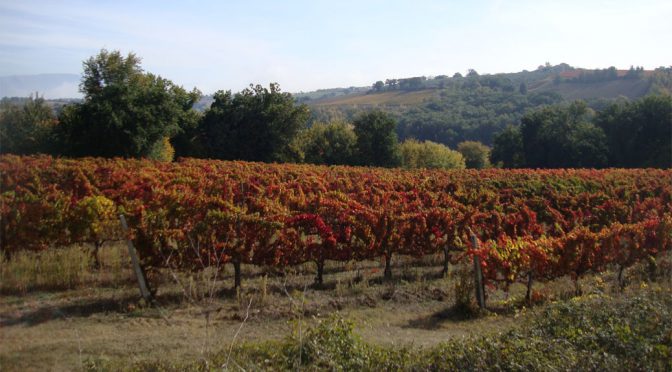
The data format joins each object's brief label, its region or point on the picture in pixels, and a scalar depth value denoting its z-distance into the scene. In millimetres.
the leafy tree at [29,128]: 20411
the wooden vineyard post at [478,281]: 7543
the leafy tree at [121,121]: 22578
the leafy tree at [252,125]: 30047
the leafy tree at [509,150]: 39344
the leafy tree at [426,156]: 41656
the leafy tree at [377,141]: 33812
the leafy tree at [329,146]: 34469
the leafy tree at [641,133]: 33969
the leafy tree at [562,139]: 35344
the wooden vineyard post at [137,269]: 7227
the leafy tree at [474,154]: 52791
